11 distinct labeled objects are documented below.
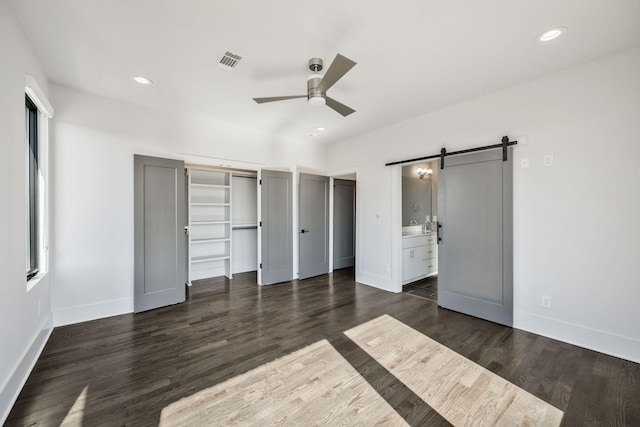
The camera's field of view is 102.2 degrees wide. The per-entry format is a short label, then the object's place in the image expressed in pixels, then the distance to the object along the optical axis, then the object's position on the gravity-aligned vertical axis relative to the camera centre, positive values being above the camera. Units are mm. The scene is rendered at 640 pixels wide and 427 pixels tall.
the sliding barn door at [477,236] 3020 -323
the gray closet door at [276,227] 4723 -289
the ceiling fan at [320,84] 2055 +1110
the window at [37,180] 2508 +352
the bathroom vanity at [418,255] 4488 -827
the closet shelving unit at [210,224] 4871 -228
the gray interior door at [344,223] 5812 -260
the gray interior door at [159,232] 3416 -267
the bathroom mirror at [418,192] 5238 +397
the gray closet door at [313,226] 5129 -284
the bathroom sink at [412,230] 5103 -394
